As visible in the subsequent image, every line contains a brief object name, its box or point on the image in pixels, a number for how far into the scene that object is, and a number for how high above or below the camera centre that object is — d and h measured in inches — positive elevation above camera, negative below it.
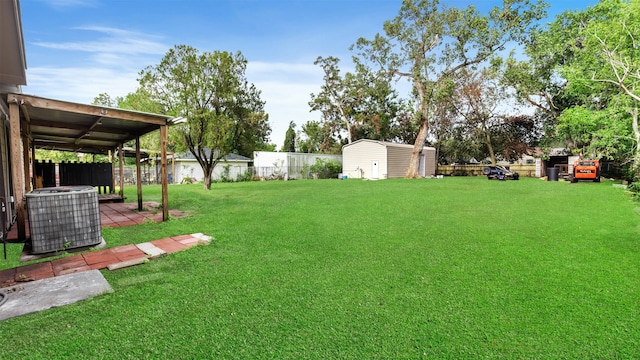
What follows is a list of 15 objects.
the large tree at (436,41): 739.4 +329.1
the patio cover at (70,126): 169.5 +39.0
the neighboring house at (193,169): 926.4 -0.1
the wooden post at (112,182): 406.3 -14.9
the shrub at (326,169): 957.8 -3.3
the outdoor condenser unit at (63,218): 158.6 -25.7
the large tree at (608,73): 472.5 +165.4
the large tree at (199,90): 544.4 +147.2
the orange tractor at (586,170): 627.8 -14.0
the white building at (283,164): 940.6 +13.4
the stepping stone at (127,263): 140.3 -44.6
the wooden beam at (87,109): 172.4 +40.7
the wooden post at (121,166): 369.9 +6.1
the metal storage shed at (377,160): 871.1 +22.6
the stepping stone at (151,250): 159.3 -44.4
